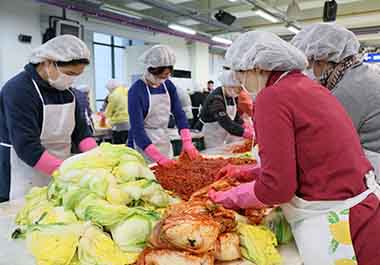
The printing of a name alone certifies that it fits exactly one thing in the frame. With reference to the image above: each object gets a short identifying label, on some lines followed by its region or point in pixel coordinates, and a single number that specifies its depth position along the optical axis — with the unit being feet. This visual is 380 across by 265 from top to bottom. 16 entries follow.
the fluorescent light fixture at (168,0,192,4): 28.63
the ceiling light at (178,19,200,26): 35.11
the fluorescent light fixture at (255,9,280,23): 26.08
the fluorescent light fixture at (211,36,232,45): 36.58
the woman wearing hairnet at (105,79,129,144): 20.44
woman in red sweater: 3.63
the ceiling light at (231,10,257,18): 32.15
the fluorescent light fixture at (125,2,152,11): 28.94
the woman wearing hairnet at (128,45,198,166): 8.48
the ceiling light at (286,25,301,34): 30.69
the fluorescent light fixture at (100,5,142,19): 25.51
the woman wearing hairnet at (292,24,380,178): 5.50
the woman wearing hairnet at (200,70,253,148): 11.83
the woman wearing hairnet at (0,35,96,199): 6.07
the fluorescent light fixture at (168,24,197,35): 27.90
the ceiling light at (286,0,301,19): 24.87
